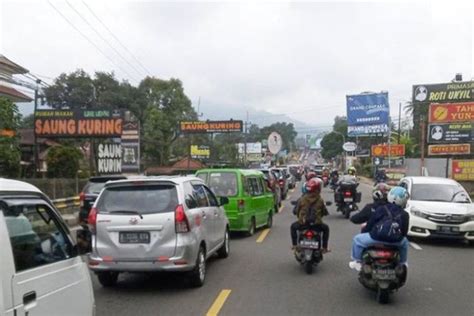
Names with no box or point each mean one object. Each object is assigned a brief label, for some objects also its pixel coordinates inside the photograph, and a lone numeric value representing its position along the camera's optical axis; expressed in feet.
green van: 46.19
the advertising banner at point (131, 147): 128.26
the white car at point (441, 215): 41.91
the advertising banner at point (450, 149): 121.70
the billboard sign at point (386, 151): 177.37
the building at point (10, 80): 96.49
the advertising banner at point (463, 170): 114.83
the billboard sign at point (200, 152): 232.12
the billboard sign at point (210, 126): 203.00
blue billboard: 150.00
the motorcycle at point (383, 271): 24.18
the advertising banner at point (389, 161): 169.72
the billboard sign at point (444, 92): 133.18
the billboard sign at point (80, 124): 99.60
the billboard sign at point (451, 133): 121.19
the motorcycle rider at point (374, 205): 26.43
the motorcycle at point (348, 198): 63.82
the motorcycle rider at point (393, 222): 24.89
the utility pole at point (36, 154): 97.33
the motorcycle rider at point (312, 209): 31.78
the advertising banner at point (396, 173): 142.08
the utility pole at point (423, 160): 119.34
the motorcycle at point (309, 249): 30.96
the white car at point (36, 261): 10.71
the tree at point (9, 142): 72.33
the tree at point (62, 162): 91.97
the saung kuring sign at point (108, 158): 107.41
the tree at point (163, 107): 208.74
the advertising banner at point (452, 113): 119.85
